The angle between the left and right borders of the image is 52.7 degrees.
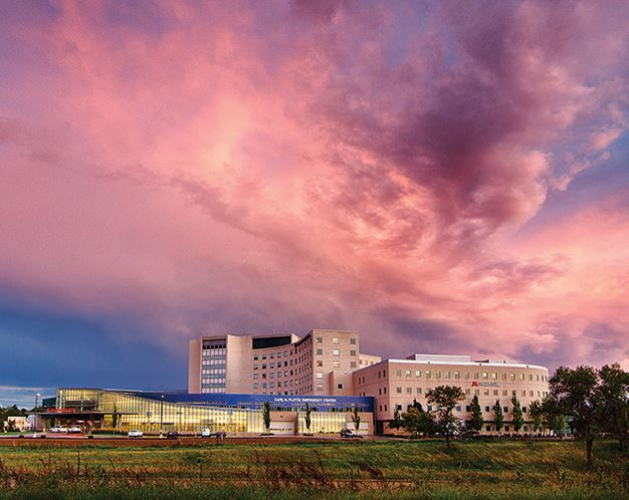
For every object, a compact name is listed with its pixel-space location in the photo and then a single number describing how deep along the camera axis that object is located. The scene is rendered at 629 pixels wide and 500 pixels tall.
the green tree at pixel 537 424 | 135.11
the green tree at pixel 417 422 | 102.38
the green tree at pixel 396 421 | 126.16
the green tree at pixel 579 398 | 72.19
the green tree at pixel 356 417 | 135.00
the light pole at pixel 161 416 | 128.91
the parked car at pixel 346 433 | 117.31
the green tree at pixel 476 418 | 134.62
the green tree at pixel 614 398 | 74.31
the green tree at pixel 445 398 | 92.12
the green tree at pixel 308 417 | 135.26
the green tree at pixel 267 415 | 134.88
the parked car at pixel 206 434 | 105.34
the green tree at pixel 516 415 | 140.12
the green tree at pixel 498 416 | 139.88
